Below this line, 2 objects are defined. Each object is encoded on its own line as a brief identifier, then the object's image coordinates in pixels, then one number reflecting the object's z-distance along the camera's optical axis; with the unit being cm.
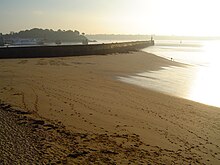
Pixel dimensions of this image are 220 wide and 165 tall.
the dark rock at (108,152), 697
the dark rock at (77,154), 657
